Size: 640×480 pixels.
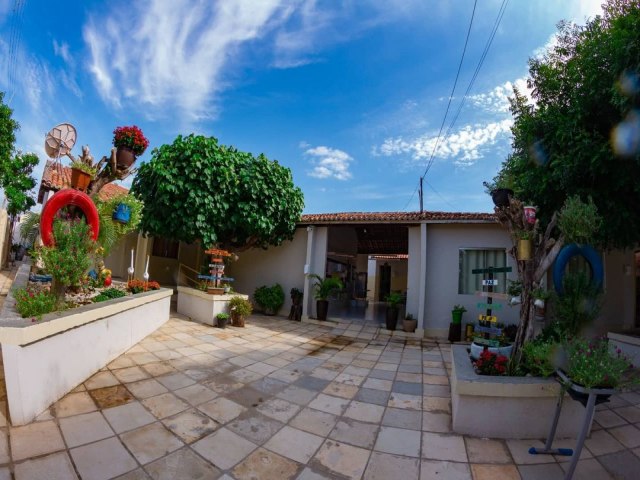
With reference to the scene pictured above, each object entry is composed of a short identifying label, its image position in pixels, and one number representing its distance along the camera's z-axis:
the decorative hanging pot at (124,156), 4.96
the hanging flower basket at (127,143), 4.94
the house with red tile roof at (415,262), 8.15
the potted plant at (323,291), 9.41
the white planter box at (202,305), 7.69
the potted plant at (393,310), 8.58
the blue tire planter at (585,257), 3.62
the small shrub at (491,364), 3.47
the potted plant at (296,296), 9.91
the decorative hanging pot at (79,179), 4.52
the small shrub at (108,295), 4.82
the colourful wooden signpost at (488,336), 4.08
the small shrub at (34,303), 3.15
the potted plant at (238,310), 7.84
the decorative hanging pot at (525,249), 3.83
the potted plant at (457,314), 7.89
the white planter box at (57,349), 2.62
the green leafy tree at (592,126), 4.11
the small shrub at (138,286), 6.53
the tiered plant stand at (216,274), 8.02
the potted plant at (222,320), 7.50
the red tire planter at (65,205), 3.88
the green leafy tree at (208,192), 8.03
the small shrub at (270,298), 10.18
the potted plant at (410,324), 8.31
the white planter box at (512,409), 3.00
